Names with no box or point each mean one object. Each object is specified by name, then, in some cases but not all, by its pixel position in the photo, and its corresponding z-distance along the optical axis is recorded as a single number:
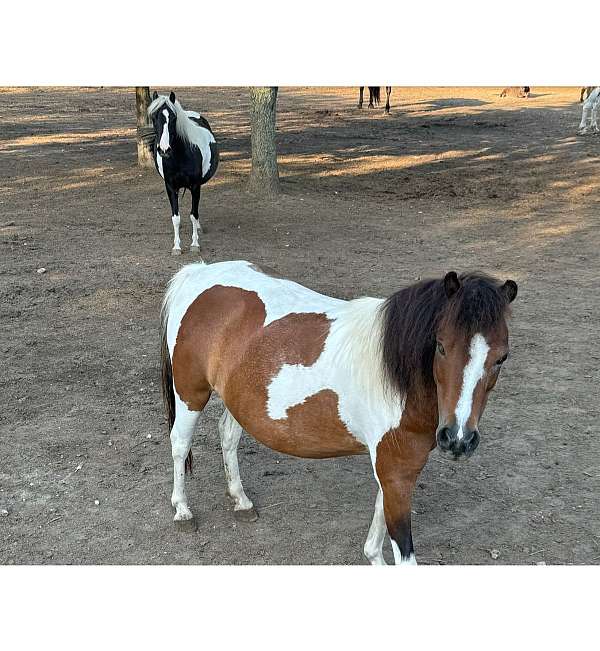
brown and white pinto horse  2.47
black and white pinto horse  8.08
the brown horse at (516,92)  24.17
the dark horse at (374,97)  21.13
